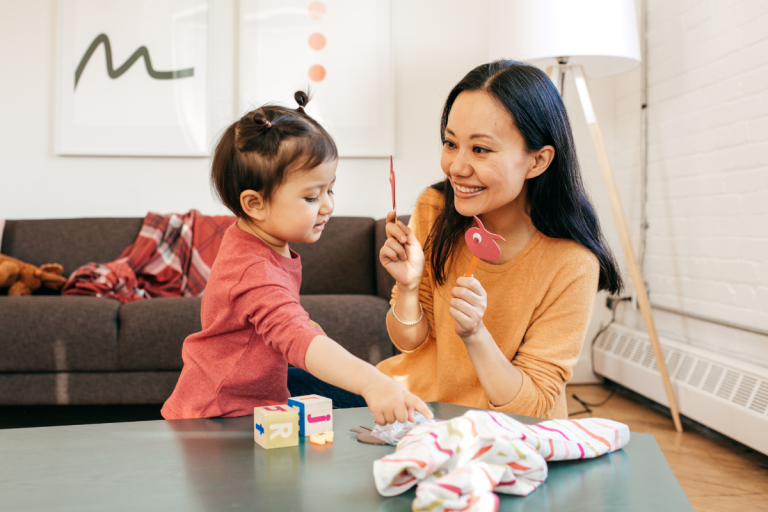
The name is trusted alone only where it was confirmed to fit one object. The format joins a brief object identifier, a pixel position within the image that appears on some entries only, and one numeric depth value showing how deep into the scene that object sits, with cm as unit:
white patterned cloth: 56
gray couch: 225
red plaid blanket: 273
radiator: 203
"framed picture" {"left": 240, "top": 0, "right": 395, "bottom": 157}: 328
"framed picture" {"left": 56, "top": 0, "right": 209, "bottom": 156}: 323
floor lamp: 231
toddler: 93
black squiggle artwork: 323
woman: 110
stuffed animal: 258
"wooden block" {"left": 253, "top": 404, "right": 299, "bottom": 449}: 75
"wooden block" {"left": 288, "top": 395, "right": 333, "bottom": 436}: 79
